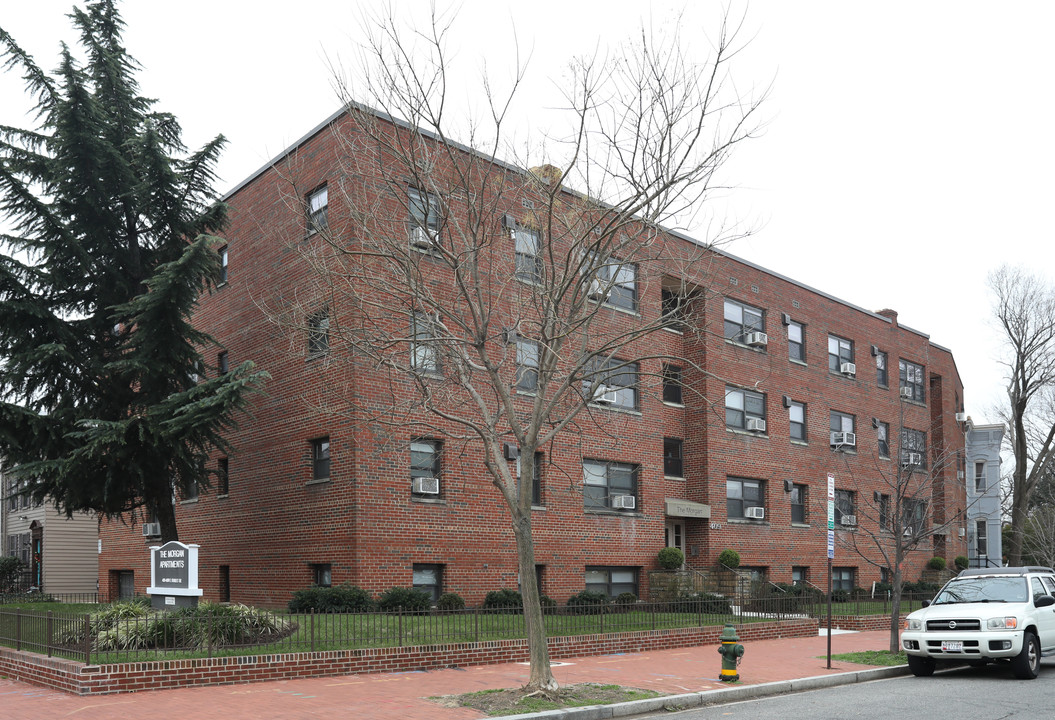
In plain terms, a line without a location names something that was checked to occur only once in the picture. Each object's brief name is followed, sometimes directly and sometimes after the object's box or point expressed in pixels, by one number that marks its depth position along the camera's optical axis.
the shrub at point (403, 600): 20.33
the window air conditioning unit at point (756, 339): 32.31
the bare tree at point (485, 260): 13.89
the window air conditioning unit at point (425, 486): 22.30
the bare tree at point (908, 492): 35.78
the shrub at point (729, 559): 29.38
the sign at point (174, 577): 15.39
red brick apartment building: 22.22
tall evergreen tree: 20.06
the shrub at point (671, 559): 27.59
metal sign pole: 17.08
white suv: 15.27
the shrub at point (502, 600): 22.78
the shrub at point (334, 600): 20.06
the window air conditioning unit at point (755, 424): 31.84
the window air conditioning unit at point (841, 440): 35.59
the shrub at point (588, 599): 23.95
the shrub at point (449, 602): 21.33
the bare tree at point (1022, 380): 40.12
